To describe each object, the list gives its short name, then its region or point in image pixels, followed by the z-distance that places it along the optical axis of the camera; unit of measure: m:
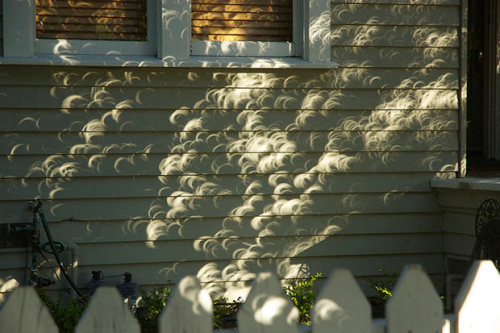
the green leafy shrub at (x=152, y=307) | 9.20
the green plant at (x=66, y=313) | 8.36
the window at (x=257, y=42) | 9.62
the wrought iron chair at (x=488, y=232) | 9.57
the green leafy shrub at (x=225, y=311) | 9.33
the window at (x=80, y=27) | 9.10
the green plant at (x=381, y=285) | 10.31
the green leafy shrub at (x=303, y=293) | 9.60
